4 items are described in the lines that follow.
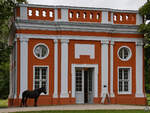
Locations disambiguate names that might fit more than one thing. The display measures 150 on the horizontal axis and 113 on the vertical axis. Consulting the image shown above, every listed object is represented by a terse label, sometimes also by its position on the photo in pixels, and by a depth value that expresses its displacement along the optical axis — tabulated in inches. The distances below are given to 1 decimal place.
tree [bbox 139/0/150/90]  989.2
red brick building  936.9
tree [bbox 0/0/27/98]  949.2
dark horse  874.1
